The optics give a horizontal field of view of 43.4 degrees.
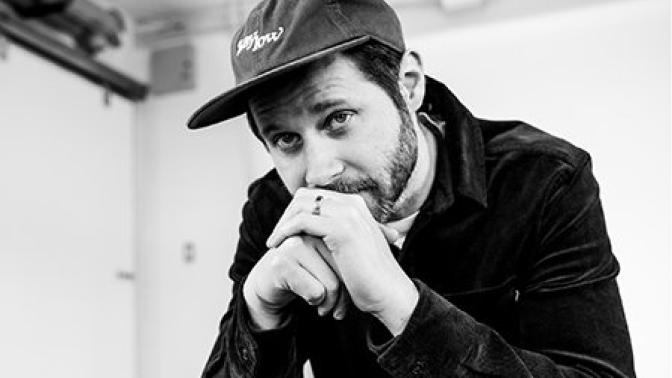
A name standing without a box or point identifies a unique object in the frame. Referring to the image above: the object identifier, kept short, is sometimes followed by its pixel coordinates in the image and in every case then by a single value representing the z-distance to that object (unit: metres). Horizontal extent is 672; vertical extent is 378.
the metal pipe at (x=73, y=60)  3.09
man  0.87
